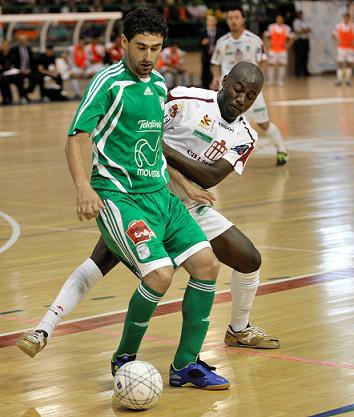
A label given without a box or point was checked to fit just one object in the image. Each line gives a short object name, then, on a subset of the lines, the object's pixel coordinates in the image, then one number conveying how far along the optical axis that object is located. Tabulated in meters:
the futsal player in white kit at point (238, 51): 16.41
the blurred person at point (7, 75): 29.36
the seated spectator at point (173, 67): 33.06
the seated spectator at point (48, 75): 29.89
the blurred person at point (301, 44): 39.88
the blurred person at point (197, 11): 43.69
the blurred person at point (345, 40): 36.81
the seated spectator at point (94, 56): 33.62
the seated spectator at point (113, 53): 32.97
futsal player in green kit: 5.78
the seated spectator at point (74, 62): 32.69
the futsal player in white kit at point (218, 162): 6.51
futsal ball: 5.58
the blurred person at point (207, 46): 31.14
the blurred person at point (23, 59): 29.55
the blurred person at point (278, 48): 36.31
